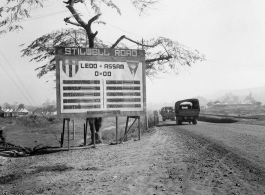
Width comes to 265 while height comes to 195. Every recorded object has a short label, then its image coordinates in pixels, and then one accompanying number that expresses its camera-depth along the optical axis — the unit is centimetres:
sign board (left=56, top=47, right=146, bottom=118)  1168
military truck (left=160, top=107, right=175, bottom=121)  3716
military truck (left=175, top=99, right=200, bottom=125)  2506
